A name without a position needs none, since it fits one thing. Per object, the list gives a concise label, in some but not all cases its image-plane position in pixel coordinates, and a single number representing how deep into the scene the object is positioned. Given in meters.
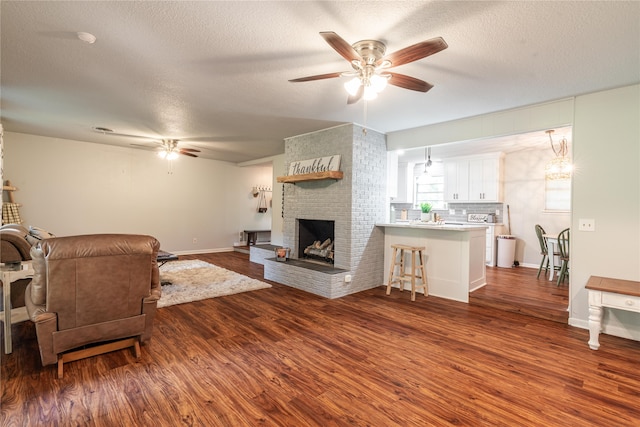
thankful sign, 4.71
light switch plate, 3.25
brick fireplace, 4.54
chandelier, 5.14
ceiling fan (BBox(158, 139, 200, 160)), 5.83
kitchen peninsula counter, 4.19
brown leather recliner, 2.14
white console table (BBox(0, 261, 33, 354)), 2.47
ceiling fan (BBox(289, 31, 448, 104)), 2.09
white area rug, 4.19
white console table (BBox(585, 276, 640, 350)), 2.62
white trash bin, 6.31
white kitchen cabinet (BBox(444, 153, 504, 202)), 6.62
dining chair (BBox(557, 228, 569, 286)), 4.76
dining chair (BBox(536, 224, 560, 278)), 5.23
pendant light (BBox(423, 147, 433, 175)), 6.66
